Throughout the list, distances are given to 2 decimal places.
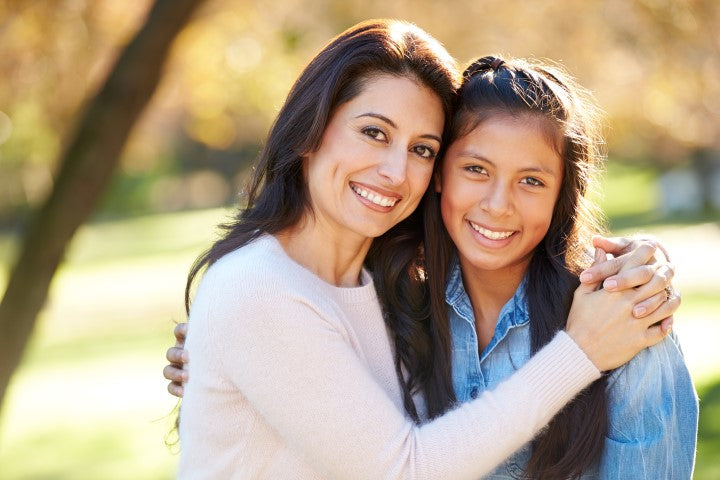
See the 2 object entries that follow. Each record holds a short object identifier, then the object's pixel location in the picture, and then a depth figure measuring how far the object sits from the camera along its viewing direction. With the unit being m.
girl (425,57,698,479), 3.00
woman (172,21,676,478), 2.76
